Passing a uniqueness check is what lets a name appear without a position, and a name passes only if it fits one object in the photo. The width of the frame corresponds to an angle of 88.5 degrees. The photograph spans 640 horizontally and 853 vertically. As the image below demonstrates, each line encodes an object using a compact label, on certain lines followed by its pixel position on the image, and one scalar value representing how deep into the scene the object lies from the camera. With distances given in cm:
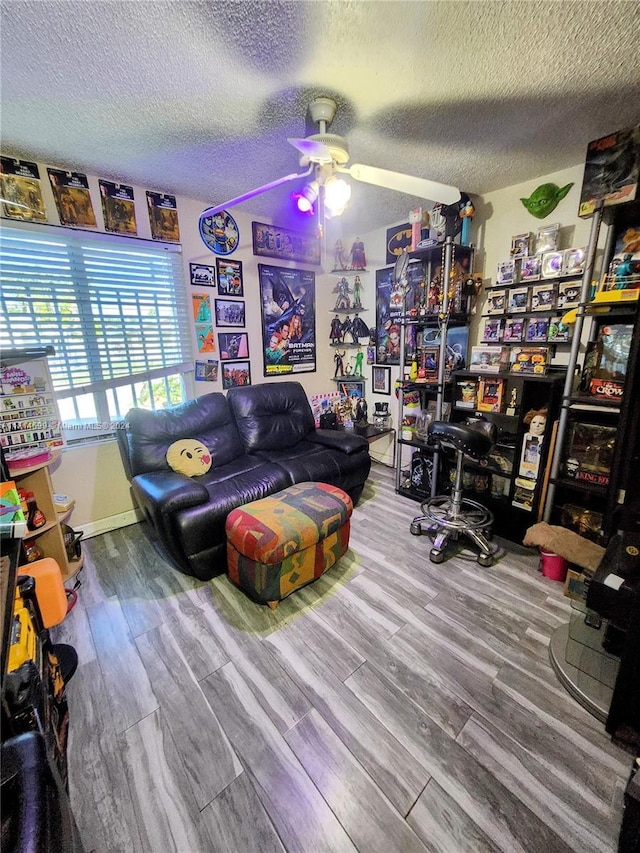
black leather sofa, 190
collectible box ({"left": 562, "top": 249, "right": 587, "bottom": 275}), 205
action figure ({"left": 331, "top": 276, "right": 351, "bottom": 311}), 359
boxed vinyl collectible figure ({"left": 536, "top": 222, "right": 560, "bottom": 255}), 213
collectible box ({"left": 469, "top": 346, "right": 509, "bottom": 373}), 232
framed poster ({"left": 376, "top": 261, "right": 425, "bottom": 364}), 314
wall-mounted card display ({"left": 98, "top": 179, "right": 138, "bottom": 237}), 227
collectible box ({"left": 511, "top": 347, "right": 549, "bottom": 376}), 216
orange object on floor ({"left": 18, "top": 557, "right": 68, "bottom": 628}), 150
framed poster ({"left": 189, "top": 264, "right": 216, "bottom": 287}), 272
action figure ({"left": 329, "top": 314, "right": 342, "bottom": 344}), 369
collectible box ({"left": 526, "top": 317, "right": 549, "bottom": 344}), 226
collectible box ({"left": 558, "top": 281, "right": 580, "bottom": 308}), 210
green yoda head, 211
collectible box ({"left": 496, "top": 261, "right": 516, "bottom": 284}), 234
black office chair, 200
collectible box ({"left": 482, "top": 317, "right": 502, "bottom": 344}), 248
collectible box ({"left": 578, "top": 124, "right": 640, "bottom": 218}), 163
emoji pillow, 231
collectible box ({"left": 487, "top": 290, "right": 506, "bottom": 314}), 243
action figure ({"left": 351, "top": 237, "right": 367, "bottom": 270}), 326
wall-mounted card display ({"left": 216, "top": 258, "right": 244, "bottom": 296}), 287
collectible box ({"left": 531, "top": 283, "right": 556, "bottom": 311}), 218
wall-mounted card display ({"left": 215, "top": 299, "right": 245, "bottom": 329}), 292
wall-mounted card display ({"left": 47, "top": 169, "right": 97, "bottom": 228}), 210
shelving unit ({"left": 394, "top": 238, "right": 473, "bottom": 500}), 244
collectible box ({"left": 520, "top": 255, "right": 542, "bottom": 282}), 223
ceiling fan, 140
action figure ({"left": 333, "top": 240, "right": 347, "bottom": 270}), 339
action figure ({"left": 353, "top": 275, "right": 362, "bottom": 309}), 355
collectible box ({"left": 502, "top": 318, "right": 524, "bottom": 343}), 236
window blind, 207
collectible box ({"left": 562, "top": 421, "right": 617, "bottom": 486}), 194
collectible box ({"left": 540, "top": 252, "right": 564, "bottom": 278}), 212
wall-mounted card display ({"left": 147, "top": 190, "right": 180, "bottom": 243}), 246
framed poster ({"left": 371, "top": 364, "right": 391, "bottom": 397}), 350
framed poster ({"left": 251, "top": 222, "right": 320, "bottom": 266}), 303
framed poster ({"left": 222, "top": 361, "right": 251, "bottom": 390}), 305
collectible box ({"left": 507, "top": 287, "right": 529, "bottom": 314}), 230
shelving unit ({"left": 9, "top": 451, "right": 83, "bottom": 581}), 177
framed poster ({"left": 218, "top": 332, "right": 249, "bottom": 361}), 298
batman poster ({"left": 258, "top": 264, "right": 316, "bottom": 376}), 320
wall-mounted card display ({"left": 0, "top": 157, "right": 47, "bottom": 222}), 195
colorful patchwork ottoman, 168
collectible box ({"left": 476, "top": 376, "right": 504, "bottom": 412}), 231
